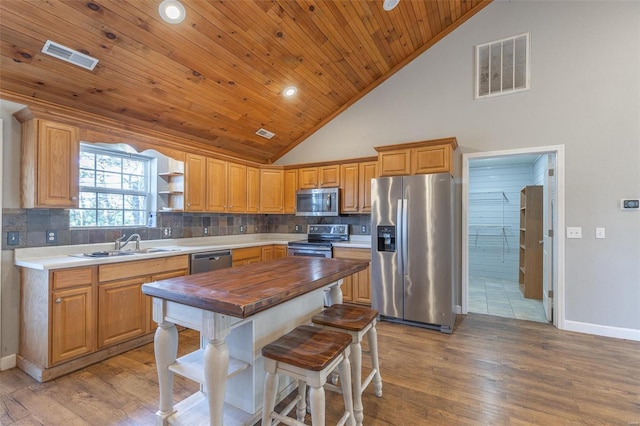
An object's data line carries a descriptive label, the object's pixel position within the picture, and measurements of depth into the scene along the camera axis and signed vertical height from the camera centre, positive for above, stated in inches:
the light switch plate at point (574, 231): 134.0 -8.0
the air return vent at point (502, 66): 144.9 +74.4
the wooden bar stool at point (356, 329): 71.5 -29.3
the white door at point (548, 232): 145.2 -9.4
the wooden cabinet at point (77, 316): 93.6 -35.4
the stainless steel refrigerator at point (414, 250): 133.4 -17.0
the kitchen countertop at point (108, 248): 97.8 -16.0
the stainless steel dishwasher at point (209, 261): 135.6 -22.9
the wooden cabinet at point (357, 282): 160.1 -37.7
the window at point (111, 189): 125.8 +11.2
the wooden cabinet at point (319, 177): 183.3 +23.4
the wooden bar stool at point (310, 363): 55.5 -29.5
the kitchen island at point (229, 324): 56.6 -26.2
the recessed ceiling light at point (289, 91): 157.6 +66.0
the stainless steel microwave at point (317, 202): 179.2 +7.2
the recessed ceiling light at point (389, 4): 123.6 +88.9
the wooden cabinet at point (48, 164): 99.3 +17.1
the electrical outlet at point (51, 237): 110.1 -9.0
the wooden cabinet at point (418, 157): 138.3 +27.4
